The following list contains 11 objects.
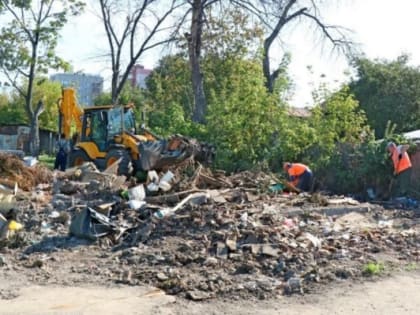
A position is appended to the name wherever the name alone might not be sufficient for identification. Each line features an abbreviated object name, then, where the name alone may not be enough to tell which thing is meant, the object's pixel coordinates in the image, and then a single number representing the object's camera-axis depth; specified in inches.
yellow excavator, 656.4
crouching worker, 677.9
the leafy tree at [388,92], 1348.4
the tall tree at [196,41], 1099.3
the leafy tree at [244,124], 758.5
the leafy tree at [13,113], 2226.6
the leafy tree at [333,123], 754.2
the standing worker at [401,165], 644.7
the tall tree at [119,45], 1347.2
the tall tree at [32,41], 1330.0
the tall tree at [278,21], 1109.7
